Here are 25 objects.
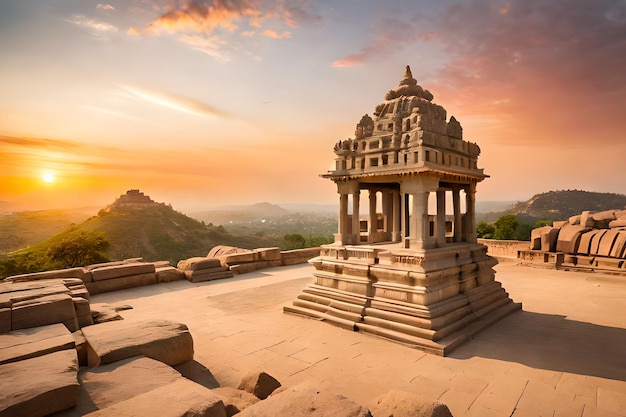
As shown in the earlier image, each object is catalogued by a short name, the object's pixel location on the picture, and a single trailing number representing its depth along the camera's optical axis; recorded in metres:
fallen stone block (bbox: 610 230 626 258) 14.65
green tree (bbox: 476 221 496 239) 31.53
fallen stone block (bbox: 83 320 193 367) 4.90
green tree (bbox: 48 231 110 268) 30.34
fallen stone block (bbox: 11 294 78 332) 5.75
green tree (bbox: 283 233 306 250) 61.31
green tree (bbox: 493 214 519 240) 33.70
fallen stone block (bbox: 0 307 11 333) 5.58
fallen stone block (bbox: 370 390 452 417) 3.53
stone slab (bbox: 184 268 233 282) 13.68
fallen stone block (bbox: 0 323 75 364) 4.58
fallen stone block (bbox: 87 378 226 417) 3.24
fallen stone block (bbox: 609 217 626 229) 16.66
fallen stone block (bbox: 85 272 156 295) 11.82
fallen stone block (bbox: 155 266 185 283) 13.51
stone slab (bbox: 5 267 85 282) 11.07
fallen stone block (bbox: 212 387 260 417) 4.07
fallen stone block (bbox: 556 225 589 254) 16.03
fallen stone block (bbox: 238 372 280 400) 4.76
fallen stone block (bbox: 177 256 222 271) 13.98
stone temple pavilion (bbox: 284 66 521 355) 7.74
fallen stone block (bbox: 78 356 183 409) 3.93
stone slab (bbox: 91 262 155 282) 12.02
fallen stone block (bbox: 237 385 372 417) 3.22
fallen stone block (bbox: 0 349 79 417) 3.36
